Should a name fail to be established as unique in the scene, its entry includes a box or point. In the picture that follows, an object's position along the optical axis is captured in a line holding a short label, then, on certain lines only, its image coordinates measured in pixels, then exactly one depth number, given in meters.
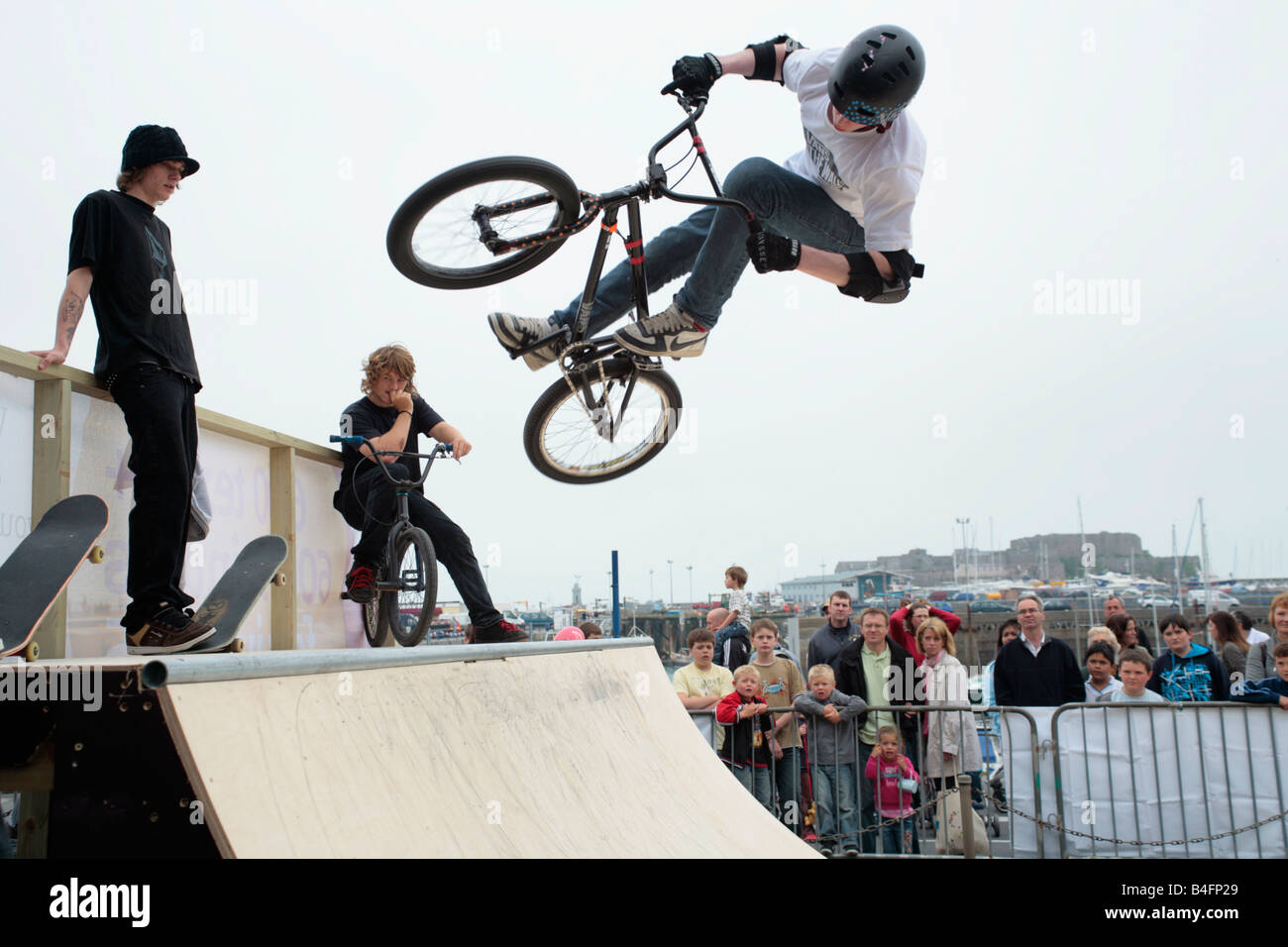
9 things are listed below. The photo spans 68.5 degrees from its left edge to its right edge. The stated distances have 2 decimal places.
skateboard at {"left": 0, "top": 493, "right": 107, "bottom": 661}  3.10
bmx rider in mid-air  3.84
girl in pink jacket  5.96
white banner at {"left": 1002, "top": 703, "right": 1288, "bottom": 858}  5.39
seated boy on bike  5.41
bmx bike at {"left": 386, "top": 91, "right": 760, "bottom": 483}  4.16
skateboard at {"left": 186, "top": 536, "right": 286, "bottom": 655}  3.99
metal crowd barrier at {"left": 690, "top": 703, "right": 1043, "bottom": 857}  5.90
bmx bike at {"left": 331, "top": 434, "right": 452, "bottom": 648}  5.25
